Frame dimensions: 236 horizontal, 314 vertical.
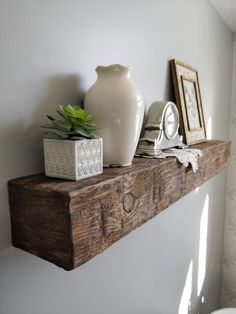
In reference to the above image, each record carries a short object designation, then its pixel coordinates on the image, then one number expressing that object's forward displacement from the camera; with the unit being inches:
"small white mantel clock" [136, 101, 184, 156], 33.5
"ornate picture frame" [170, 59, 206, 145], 43.4
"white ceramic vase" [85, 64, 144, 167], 24.4
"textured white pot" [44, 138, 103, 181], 20.2
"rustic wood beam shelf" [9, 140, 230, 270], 18.3
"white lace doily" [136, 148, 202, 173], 33.2
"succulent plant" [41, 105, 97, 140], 20.6
